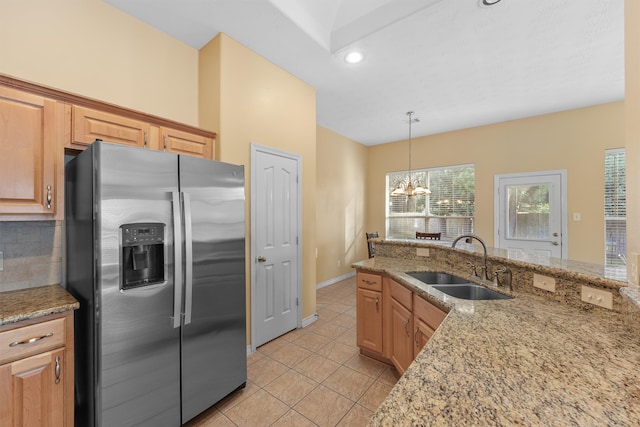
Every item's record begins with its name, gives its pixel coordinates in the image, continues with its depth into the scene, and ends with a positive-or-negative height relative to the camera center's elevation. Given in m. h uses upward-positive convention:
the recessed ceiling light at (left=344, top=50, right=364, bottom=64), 2.75 +1.68
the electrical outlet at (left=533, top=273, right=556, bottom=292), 1.51 -0.41
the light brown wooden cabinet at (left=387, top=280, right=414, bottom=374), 1.99 -0.91
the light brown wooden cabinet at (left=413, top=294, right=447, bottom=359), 1.60 -0.70
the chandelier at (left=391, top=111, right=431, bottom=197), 4.23 +0.37
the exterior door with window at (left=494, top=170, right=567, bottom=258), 4.22 +0.01
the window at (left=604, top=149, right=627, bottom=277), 3.83 +0.10
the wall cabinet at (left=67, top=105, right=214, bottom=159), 1.72 +0.60
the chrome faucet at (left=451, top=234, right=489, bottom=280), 1.93 -0.39
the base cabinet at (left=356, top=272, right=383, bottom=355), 2.42 -0.94
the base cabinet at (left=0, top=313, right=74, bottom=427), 1.24 -0.80
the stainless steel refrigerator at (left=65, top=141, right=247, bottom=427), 1.40 -0.42
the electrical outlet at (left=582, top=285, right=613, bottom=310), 1.26 -0.42
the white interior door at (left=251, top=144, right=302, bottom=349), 2.72 -0.34
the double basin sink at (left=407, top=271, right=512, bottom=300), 1.81 -0.57
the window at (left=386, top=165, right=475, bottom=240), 5.18 +0.18
